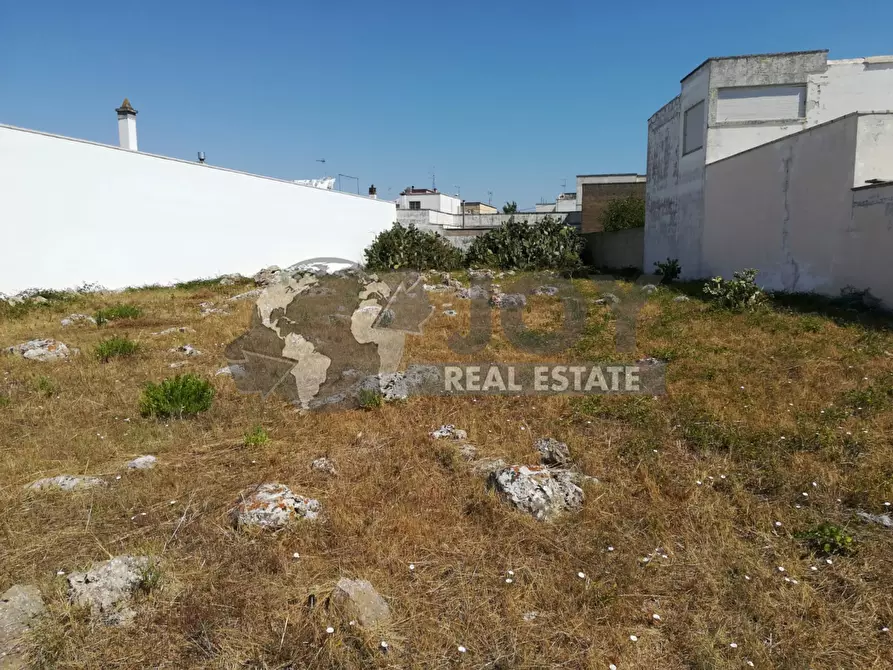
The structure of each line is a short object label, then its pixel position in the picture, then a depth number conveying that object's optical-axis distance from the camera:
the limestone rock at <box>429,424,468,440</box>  4.55
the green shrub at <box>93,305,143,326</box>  9.67
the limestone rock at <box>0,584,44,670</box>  2.16
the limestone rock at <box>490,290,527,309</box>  11.38
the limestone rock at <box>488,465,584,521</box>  3.32
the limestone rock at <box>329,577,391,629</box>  2.40
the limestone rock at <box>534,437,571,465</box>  4.06
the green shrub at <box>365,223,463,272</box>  20.05
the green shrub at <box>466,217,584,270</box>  19.39
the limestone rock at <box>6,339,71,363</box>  6.98
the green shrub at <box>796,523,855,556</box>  2.85
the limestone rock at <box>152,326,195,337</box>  8.78
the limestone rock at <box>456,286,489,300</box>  12.75
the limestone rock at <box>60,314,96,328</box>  9.57
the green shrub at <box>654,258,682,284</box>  14.56
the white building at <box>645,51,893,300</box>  8.90
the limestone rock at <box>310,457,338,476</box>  3.90
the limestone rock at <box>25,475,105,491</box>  3.55
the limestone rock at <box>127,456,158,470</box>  3.89
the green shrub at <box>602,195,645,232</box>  26.86
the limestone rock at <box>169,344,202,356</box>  7.49
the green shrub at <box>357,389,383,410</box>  5.32
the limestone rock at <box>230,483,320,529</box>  3.12
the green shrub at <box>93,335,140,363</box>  7.03
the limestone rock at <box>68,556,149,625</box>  2.43
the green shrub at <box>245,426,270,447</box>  4.35
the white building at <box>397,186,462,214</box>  45.69
